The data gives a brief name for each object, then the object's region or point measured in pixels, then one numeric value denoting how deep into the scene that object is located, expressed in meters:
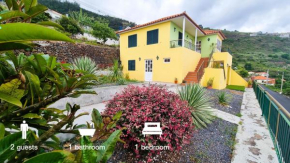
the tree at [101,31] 17.34
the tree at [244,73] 22.00
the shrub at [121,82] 6.94
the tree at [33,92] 0.42
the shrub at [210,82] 10.82
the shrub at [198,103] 4.03
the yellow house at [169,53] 10.61
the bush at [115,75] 7.57
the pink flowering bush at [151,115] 2.12
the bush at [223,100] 6.45
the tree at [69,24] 15.40
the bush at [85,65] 6.29
